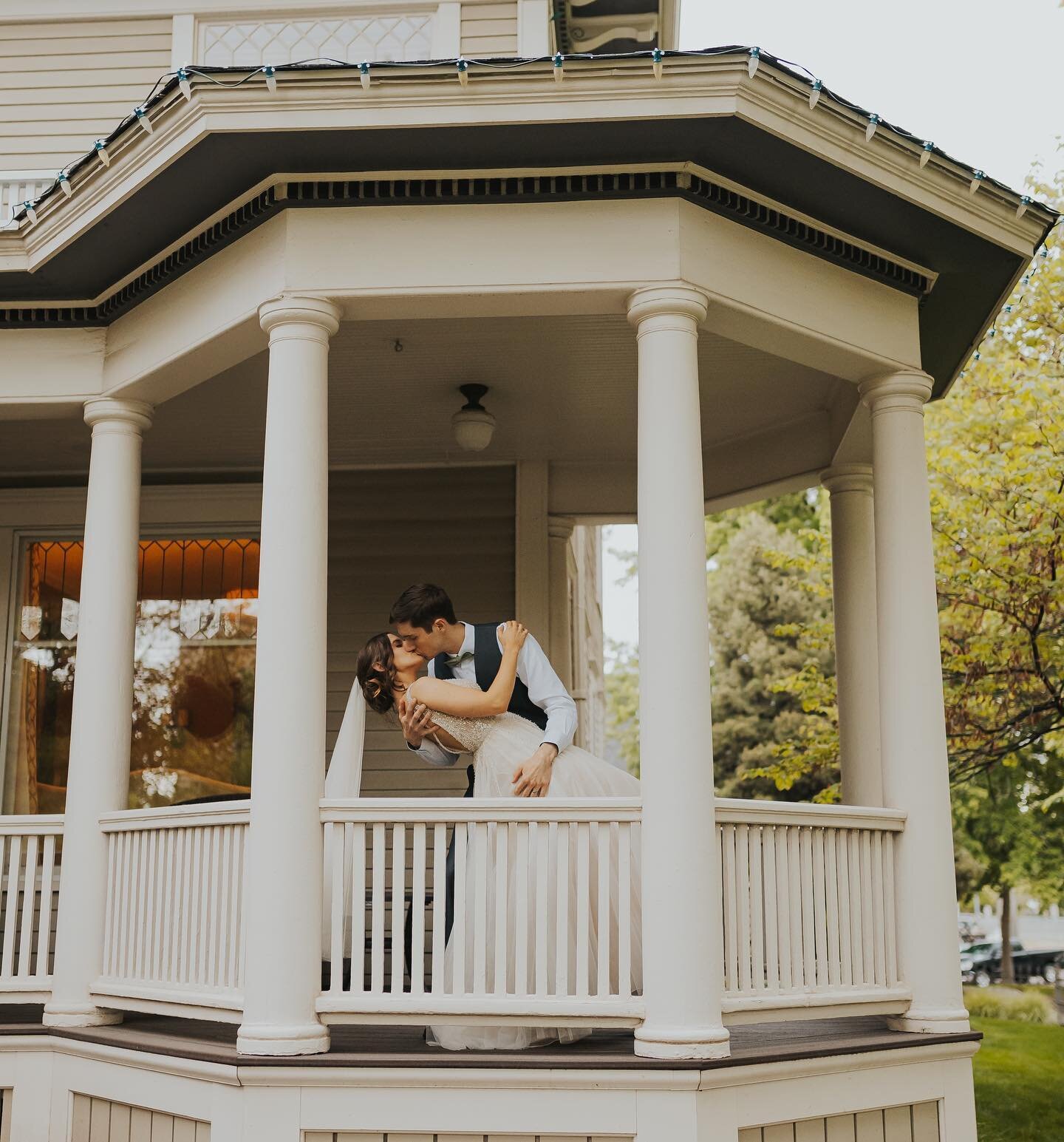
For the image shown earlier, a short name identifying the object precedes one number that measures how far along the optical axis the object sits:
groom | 5.35
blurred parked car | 26.28
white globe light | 7.46
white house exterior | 4.83
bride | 5.20
